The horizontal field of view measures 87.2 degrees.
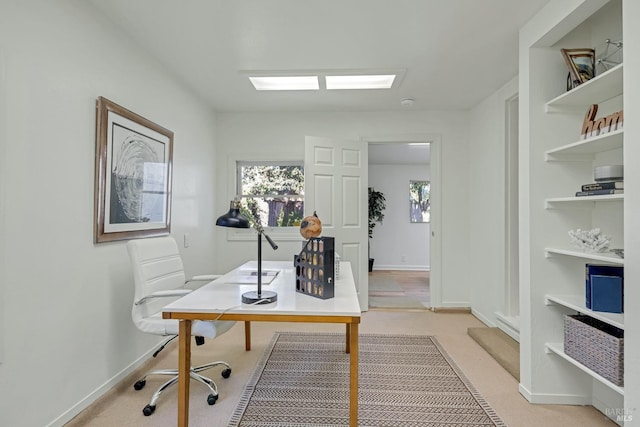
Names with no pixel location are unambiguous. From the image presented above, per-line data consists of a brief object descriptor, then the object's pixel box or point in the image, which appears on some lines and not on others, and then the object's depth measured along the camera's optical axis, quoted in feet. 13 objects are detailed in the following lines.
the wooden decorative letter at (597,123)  5.29
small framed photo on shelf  6.09
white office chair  6.45
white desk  4.90
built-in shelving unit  6.57
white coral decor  5.69
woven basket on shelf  5.16
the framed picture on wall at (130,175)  6.67
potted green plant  22.33
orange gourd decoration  6.56
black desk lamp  5.30
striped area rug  6.15
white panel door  12.18
